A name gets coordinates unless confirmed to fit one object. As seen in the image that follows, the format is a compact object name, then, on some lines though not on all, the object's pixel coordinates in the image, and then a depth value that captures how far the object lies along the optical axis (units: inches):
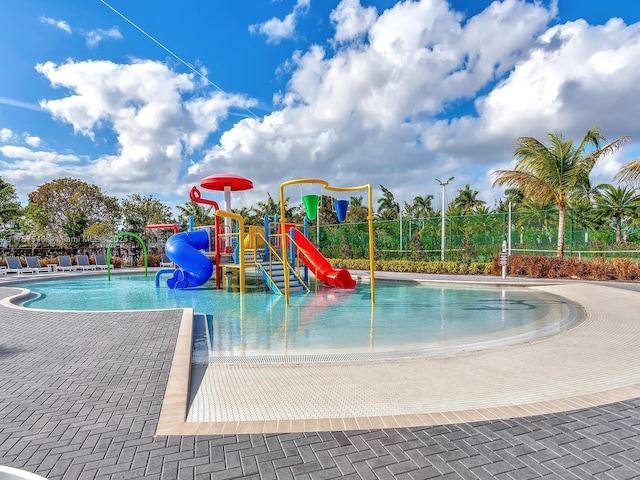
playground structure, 513.3
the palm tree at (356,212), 1502.2
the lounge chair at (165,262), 910.4
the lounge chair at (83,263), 831.7
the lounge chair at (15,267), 763.4
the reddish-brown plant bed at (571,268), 567.2
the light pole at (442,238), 770.8
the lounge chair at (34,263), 787.3
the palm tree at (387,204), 1566.9
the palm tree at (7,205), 1008.6
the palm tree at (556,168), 642.8
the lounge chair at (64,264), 824.7
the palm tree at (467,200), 1875.7
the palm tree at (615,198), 660.6
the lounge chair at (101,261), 857.6
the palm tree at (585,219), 653.3
